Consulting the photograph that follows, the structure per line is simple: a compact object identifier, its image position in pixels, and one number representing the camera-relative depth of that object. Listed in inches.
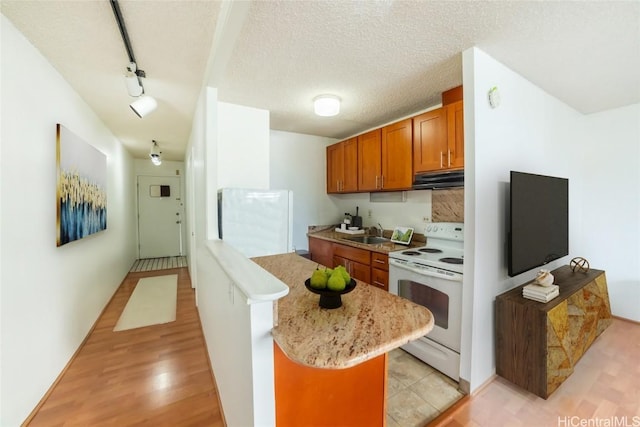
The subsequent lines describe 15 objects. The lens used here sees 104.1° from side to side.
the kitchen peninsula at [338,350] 30.0
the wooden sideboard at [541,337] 63.6
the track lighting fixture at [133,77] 51.3
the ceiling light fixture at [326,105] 91.4
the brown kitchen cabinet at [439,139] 82.8
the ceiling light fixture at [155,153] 167.2
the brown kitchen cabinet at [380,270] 94.2
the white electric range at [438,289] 71.3
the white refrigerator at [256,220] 82.7
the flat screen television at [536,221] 69.8
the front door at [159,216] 221.6
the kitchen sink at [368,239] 126.2
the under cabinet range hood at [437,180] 84.3
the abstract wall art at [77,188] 76.1
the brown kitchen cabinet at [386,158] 103.0
